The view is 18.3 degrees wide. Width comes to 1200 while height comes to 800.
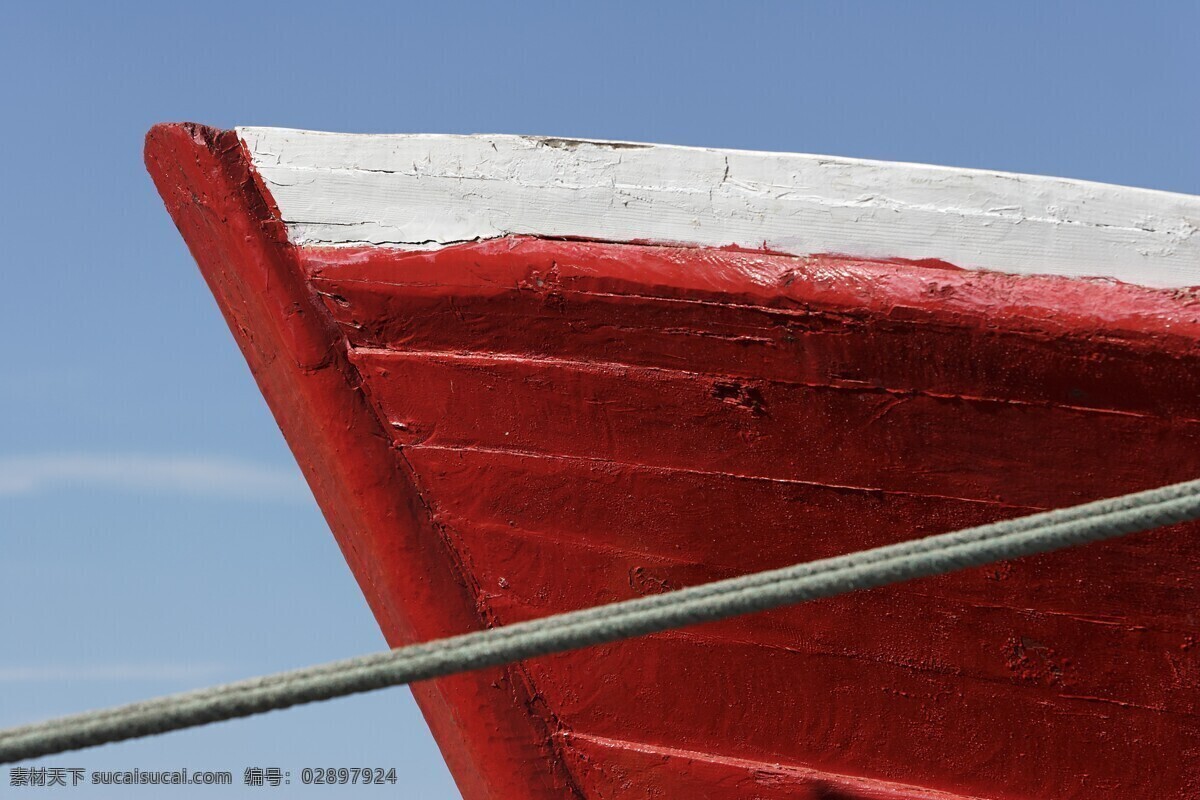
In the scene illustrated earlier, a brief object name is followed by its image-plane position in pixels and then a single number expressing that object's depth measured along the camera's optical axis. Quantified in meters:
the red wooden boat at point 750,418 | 4.27
